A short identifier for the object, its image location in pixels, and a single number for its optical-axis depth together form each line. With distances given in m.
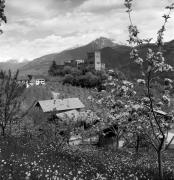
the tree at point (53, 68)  160.62
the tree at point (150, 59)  9.06
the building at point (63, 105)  67.75
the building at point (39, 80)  139.25
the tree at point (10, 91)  13.98
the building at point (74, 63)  176.35
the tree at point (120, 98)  9.54
